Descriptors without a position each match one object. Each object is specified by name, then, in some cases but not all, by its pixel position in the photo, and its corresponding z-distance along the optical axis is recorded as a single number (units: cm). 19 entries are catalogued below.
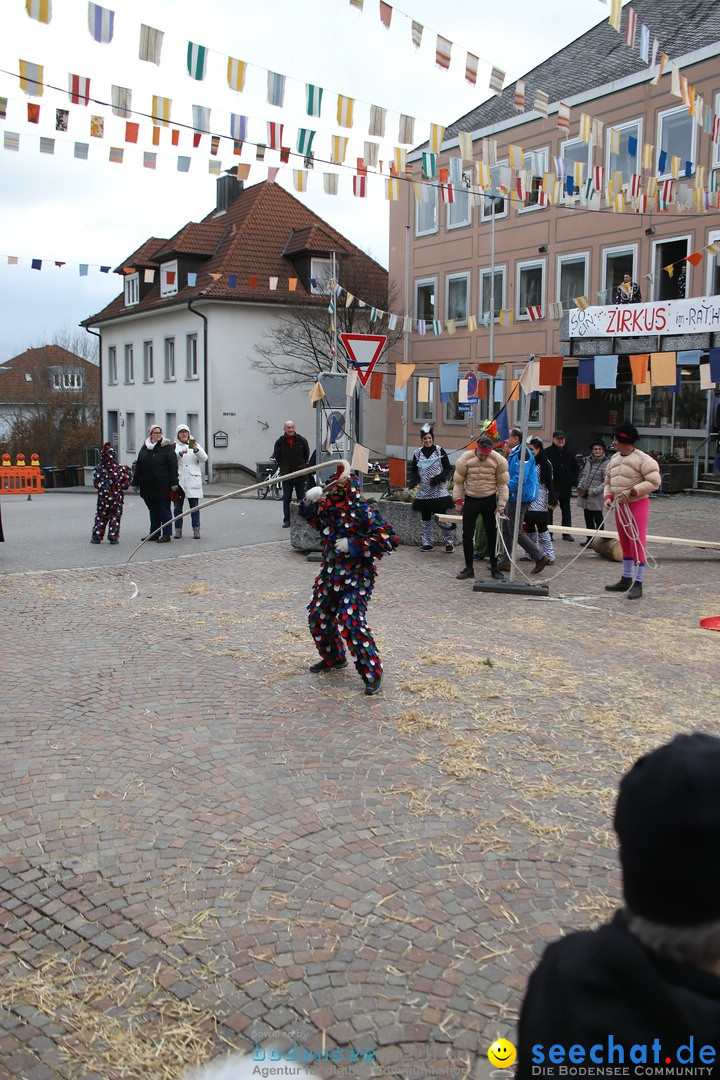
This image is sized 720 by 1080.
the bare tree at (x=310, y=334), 3509
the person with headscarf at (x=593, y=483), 1416
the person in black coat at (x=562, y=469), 1474
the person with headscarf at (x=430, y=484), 1375
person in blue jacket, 1218
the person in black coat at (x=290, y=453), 1628
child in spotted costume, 1473
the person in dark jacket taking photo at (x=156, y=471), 1438
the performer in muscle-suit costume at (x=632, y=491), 1051
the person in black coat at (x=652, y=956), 142
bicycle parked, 2633
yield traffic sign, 1215
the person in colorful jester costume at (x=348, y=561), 690
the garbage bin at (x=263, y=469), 3144
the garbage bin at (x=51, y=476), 3541
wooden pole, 1289
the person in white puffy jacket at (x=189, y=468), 1570
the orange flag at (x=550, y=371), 1146
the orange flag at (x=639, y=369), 1573
